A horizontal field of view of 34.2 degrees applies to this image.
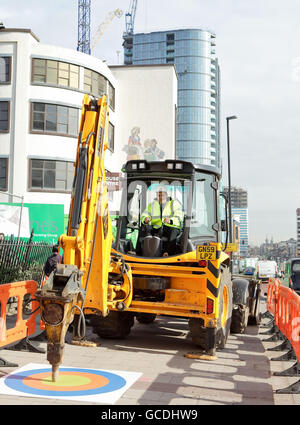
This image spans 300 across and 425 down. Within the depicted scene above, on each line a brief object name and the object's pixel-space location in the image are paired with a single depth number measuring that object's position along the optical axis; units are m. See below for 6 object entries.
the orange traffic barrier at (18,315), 7.04
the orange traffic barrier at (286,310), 7.11
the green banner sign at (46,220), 24.92
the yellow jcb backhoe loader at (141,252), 6.51
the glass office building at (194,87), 145.25
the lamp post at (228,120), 32.63
